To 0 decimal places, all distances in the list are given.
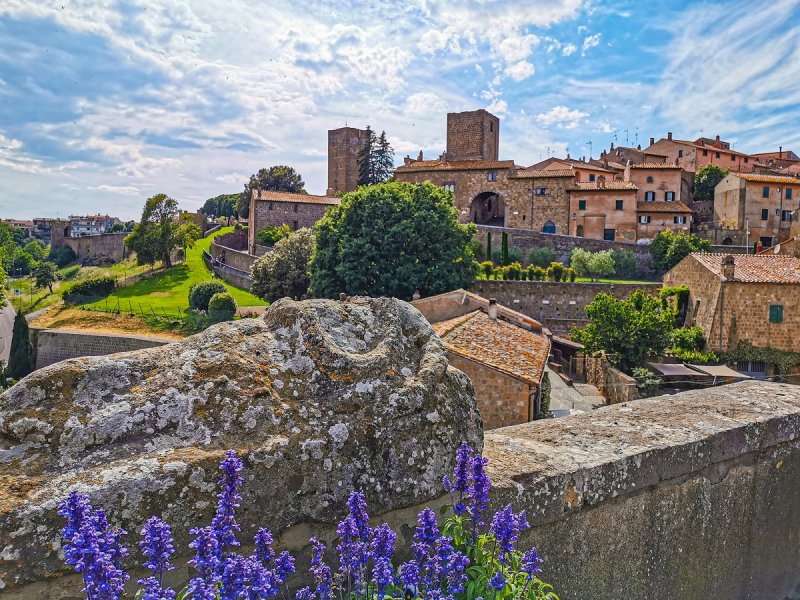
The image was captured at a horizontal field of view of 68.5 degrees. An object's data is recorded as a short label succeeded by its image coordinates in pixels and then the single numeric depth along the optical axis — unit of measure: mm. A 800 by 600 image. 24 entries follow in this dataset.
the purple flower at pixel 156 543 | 1719
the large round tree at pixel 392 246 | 30781
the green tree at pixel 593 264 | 44156
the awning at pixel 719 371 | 25406
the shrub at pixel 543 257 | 47500
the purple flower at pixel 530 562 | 2117
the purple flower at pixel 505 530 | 2104
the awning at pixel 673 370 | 24959
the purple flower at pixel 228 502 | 1810
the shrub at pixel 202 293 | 40406
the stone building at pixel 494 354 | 15555
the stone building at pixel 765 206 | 51875
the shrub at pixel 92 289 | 45688
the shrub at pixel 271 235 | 55250
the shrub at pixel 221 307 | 36231
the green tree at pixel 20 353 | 32469
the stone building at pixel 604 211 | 50125
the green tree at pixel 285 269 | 39031
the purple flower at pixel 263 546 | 1944
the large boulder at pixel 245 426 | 1952
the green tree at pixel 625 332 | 26141
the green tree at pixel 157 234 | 52969
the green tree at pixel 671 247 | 44250
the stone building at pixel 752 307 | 28188
